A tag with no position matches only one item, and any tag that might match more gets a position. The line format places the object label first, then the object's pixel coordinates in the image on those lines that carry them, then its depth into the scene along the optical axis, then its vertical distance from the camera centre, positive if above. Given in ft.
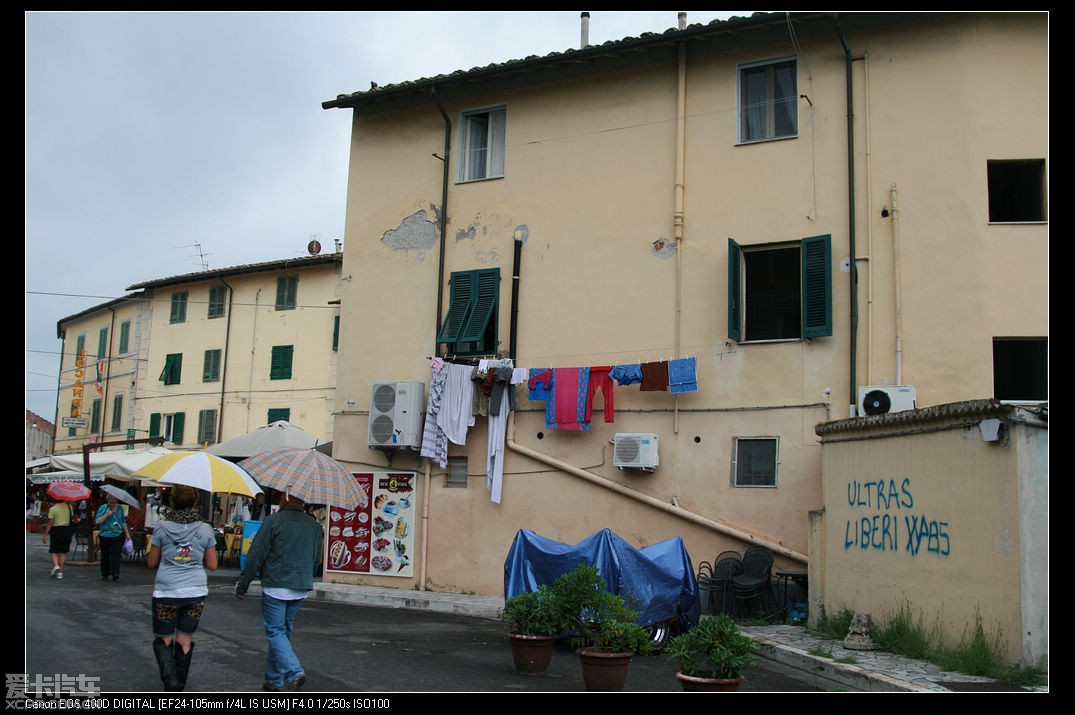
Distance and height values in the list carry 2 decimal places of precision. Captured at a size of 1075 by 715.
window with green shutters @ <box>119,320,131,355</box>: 122.52 +13.90
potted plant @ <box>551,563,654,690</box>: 27.30 -4.93
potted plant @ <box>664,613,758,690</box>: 23.45 -4.68
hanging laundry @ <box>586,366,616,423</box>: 51.03 +3.86
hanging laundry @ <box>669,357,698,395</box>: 48.78 +4.43
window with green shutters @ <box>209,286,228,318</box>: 112.37 +17.28
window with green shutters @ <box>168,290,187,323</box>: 116.16 +16.90
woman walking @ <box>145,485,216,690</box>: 24.88 -3.70
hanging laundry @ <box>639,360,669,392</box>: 49.52 +4.40
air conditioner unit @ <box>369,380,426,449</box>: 54.95 +2.31
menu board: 56.44 -4.57
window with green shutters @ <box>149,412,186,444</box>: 112.98 +2.49
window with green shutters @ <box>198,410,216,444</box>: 110.01 +2.44
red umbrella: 57.41 -2.83
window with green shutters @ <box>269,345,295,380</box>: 105.81 +9.66
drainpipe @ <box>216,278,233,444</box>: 109.09 +10.83
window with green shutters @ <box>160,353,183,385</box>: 114.83 +9.20
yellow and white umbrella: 28.42 -0.73
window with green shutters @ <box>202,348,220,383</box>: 110.83 +9.36
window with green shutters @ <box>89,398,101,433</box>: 126.31 +3.76
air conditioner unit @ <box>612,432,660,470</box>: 49.32 +0.56
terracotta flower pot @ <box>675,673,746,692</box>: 23.38 -5.33
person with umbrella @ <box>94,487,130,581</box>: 58.65 -5.44
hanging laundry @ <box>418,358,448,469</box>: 55.11 +1.67
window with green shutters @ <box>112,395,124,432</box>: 120.78 +4.20
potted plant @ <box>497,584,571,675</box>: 30.78 -5.47
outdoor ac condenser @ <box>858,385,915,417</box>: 43.32 +3.20
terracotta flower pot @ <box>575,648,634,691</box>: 27.20 -5.88
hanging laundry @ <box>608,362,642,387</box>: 50.08 +4.56
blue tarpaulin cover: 37.88 -4.36
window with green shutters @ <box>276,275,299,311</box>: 106.83 +17.56
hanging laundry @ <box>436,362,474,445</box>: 54.65 +2.55
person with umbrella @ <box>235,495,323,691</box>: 25.45 -3.43
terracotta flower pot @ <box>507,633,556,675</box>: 30.78 -6.19
